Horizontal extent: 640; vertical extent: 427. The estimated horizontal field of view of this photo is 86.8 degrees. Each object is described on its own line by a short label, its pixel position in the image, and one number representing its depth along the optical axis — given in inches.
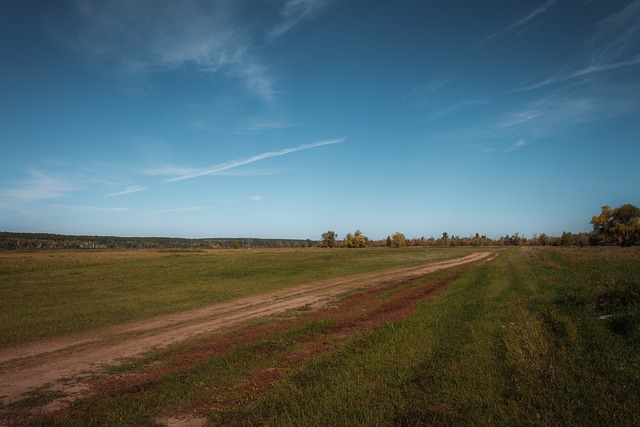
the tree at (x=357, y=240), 6747.1
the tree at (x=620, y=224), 3769.7
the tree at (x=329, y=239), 7214.6
